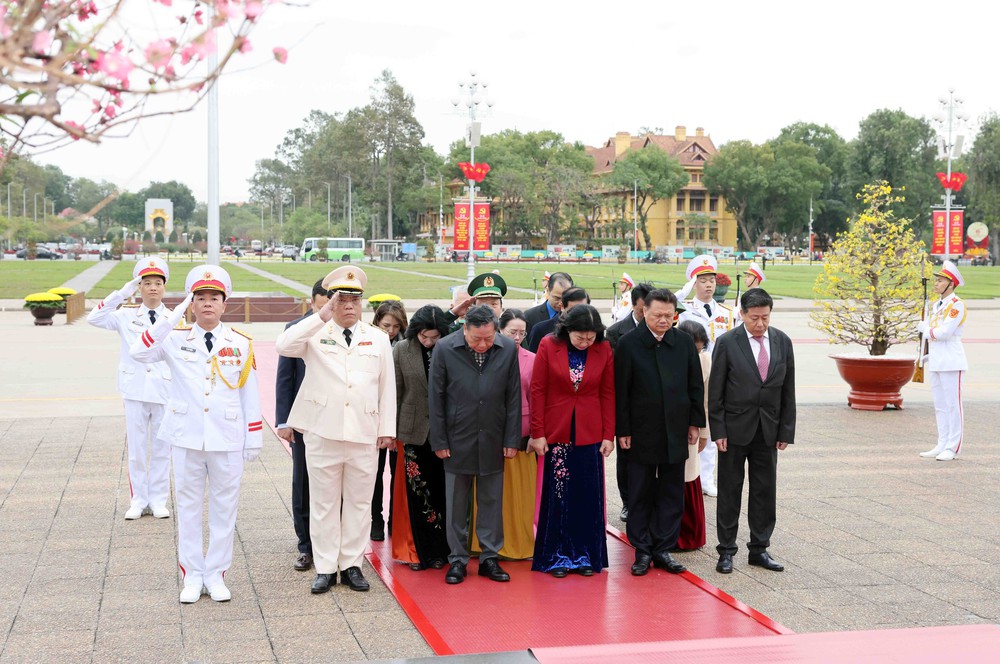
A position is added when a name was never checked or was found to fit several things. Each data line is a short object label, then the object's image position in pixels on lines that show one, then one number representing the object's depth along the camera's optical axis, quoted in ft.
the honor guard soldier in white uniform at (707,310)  27.09
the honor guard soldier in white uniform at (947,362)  31.45
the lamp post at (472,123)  105.04
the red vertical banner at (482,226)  101.86
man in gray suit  19.48
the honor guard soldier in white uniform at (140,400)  23.24
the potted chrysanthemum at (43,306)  78.33
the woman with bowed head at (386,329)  21.84
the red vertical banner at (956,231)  114.93
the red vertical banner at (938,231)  115.03
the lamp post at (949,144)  113.50
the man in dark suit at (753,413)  20.61
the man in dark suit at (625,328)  22.39
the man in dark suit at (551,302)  25.59
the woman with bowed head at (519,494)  20.93
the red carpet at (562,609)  16.46
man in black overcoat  20.08
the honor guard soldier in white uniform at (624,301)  46.29
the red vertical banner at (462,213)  108.01
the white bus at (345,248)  273.13
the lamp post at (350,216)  303.07
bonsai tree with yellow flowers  40.09
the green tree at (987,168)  233.76
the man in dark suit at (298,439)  20.21
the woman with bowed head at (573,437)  19.77
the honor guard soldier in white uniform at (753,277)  29.67
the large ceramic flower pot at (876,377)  40.14
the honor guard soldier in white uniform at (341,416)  18.40
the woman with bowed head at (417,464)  20.38
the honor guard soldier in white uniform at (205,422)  18.02
